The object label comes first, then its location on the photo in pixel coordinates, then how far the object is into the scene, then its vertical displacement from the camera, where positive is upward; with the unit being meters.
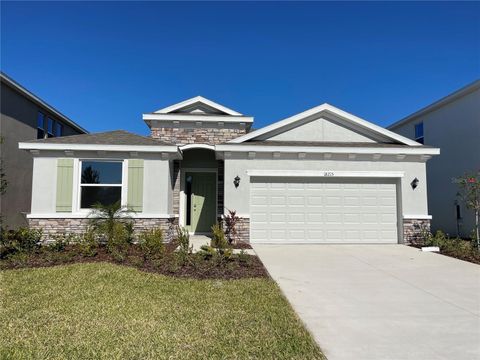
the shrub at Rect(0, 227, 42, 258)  8.45 -1.15
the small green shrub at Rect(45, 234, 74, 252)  8.88 -1.26
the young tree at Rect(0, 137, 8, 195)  8.74 +0.33
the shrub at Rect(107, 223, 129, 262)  8.53 -1.20
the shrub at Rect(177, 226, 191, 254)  7.94 -1.08
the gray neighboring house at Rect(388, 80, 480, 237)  13.27 +2.36
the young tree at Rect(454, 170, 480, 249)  10.16 +0.30
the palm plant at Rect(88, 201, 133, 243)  9.85 -0.59
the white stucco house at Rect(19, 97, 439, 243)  10.48 +0.70
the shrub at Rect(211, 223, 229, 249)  8.93 -1.12
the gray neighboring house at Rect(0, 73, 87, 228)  13.24 +2.71
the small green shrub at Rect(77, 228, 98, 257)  8.34 -1.24
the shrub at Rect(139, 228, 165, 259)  8.21 -1.22
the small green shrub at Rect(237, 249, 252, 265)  7.69 -1.41
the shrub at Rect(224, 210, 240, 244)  10.74 -0.86
